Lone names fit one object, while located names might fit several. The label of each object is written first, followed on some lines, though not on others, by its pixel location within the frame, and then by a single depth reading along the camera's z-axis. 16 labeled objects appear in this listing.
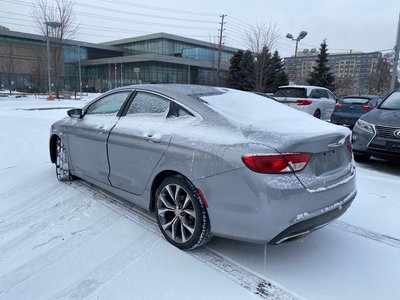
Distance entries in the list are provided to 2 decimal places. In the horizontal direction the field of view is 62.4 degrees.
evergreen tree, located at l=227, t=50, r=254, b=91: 31.70
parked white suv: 12.84
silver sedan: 2.58
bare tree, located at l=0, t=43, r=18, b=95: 46.71
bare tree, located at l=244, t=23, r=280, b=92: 27.11
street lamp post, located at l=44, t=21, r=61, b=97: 32.71
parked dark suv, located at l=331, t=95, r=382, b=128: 11.73
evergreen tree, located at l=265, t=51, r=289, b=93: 33.38
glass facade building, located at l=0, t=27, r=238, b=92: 66.75
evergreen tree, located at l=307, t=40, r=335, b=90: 36.38
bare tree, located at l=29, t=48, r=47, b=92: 46.38
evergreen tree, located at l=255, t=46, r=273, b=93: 27.13
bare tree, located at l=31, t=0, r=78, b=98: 33.25
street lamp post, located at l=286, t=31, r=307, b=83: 28.56
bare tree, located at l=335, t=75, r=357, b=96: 40.44
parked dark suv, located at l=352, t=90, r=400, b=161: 5.80
